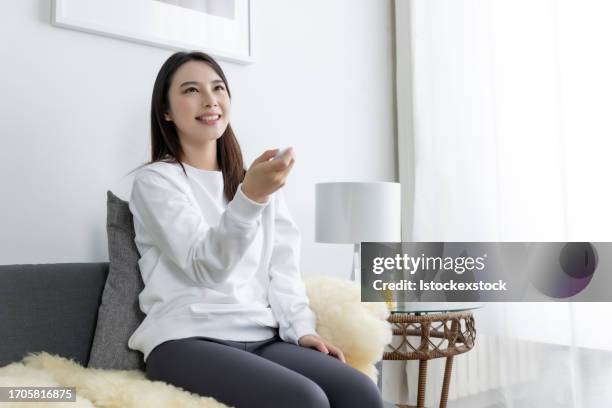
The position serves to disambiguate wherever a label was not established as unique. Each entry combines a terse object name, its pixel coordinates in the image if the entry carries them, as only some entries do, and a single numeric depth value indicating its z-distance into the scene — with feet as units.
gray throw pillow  4.69
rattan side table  6.17
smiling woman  3.85
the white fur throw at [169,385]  3.68
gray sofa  4.63
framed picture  5.80
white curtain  6.95
